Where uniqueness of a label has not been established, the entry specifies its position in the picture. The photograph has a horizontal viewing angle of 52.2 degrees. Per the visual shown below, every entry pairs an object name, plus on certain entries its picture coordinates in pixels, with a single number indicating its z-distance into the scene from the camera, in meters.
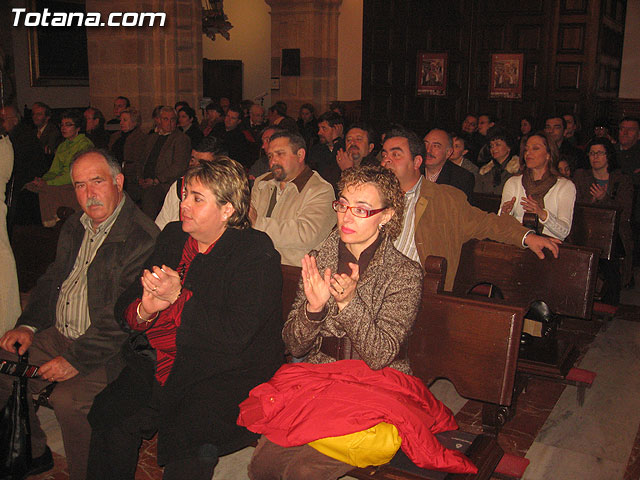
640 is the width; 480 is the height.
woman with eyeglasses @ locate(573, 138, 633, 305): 5.82
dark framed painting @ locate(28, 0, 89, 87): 12.04
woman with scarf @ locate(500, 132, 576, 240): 4.50
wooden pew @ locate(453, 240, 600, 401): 3.38
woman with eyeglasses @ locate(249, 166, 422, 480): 2.26
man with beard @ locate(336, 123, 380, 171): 5.68
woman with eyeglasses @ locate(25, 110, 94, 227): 6.74
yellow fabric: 2.16
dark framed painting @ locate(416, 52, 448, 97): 12.53
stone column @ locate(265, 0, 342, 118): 13.51
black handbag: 2.79
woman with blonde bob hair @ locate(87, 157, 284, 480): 2.36
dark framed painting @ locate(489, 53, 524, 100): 11.85
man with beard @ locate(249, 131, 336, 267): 3.79
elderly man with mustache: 2.72
